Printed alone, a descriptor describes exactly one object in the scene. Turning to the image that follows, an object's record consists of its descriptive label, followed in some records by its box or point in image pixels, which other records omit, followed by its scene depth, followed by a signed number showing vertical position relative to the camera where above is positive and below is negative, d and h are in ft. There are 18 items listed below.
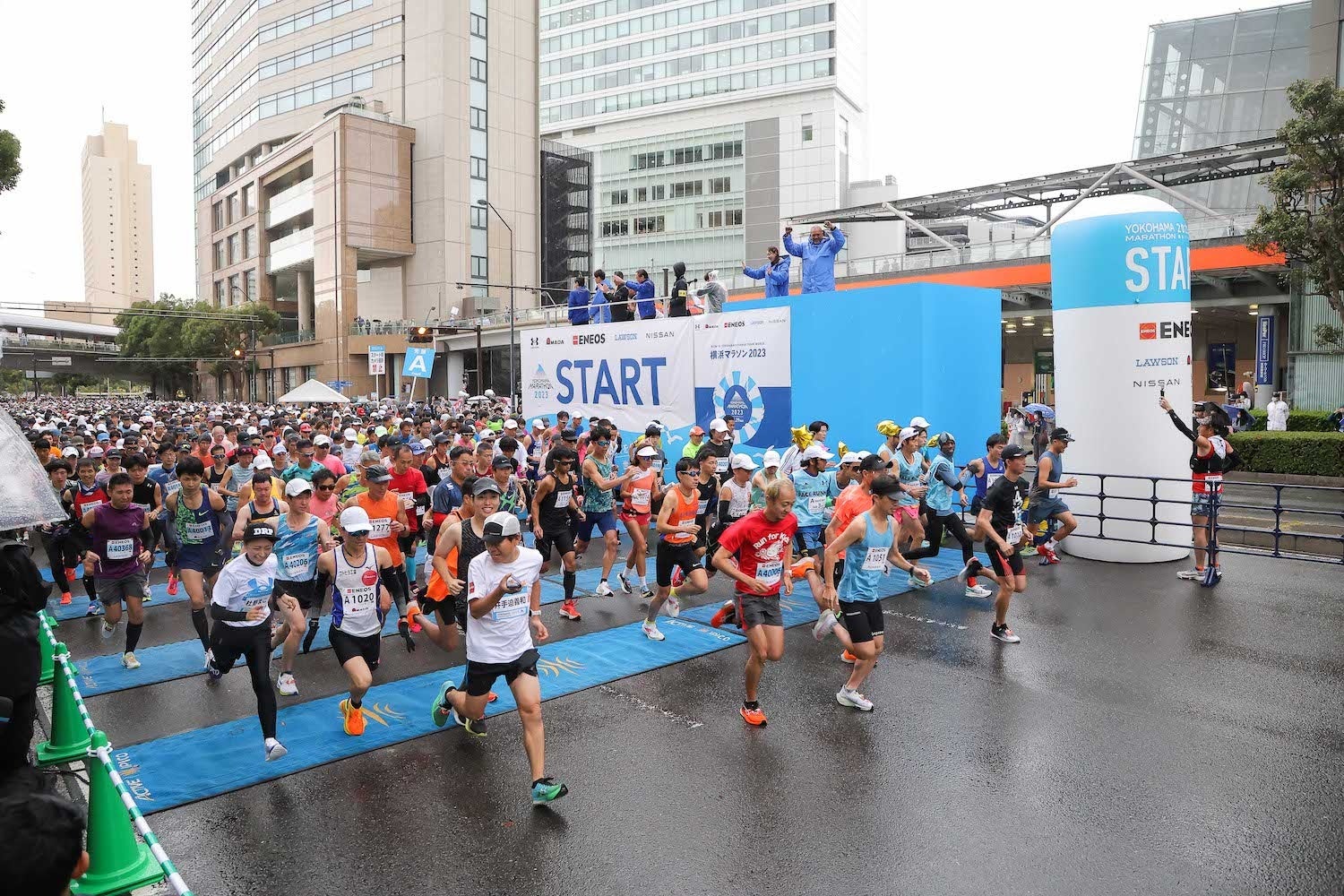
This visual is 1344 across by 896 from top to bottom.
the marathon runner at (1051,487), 34.91 -3.64
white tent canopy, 109.60 -0.10
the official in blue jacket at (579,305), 66.44 +6.99
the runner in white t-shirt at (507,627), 17.57 -4.90
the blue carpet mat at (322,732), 19.07 -8.46
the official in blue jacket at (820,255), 51.11 +8.42
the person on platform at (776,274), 54.75 +7.70
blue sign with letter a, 93.04 +3.54
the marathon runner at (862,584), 22.52 -4.90
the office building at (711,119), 246.27 +82.53
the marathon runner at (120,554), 26.55 -4.93
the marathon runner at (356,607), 21.16 -5.27
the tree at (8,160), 53.57 +14.47
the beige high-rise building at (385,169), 204.64 +55.96
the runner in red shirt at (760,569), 21.84 -4.42
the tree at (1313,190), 63.41 +16.06
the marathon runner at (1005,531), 27.66 -4.44
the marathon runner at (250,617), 19.93 -5.17
